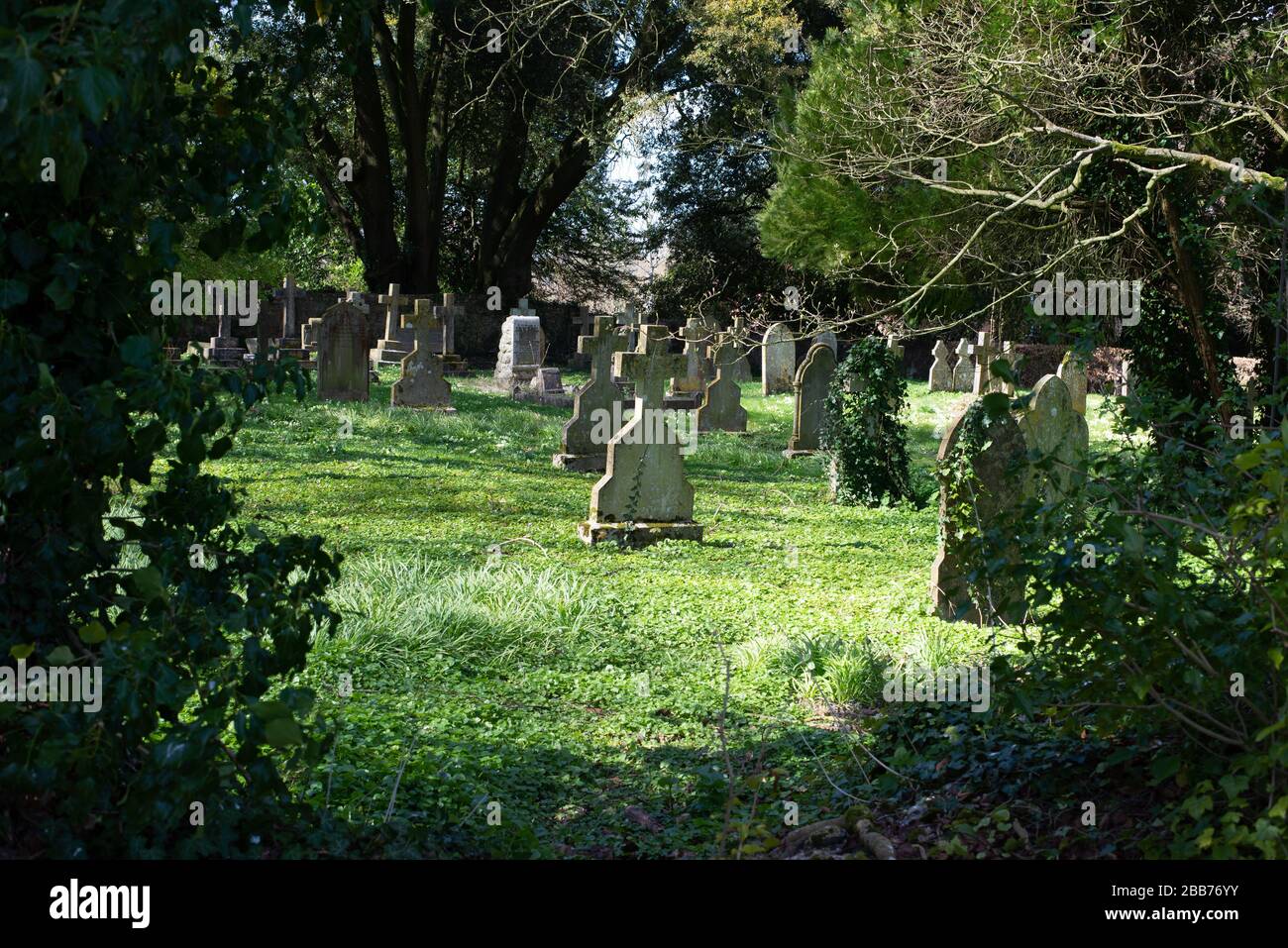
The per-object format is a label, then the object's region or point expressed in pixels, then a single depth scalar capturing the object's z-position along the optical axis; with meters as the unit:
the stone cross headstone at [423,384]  18.77
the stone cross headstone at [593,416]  14.09
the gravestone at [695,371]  22.95
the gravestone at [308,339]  24.18
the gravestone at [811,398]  15.67
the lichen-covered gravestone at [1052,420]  8.45
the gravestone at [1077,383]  14.35
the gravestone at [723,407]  18.14
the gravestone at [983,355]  18.64
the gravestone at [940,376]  27.89
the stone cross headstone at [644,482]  10.39
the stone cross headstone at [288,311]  30.20
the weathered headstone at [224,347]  22.91
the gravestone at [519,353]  22.27
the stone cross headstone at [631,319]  22.44
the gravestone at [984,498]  7.84
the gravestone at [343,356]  18.59
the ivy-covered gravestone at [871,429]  12.38
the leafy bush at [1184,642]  3.58
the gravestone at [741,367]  26.46
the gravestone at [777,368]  25.55
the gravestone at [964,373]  27.73
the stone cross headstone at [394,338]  26.03
